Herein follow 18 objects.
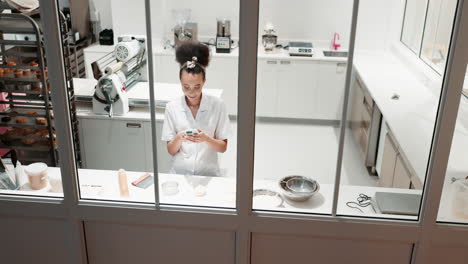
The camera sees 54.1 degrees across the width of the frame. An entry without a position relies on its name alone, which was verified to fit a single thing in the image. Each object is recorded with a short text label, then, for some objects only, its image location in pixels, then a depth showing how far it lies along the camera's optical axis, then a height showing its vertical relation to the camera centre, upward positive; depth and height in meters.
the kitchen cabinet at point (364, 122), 4.38 -1.38
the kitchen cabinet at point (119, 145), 3.61 -1.28
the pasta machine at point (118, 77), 3.51 -0.75
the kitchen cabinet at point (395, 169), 3.14 -1.34
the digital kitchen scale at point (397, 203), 2.25 -1.06
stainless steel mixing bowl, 2.33 -1.04
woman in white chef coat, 2.74 -0.85
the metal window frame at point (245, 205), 1.93 -1.08
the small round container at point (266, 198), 2.31 -1.08
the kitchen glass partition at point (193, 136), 2.44 -0.91
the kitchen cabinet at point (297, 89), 5.42 -1.24
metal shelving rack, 2.80 -0.82
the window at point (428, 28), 3.96 -0.42
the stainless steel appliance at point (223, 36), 5.29 -0.64
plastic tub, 2.46 -1.02
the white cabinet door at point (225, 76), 5.30 -1.10
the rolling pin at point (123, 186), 2.42 -1.05
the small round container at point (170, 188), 2.44 -1.07
